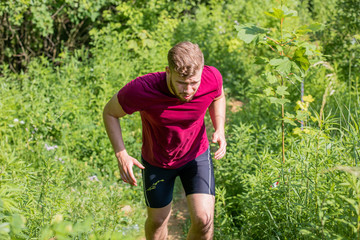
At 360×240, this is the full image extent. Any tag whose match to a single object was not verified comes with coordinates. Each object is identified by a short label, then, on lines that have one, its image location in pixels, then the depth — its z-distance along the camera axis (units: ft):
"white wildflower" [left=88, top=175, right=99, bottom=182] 12.52
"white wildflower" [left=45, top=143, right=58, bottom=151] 13.19
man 7.93
